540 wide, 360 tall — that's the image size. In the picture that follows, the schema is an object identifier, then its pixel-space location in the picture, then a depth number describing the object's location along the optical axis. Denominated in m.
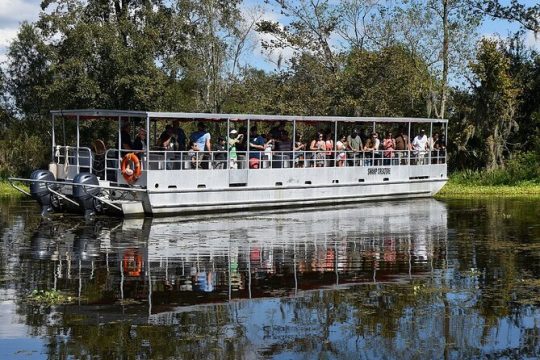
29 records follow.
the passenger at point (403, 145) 30.12
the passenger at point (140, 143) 23.20
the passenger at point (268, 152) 25.84
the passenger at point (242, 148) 25.17
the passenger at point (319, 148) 27.67
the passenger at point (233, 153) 24.92
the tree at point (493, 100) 36.28
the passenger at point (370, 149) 28.80
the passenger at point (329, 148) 28.11
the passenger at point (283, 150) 26.59
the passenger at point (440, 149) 31.65
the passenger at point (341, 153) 28.06
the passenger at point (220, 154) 24.57
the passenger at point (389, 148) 29.53
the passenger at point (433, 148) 31.13
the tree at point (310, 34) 42.60
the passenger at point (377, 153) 28.97
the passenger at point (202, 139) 24.30
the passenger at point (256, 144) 25.84
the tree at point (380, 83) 38.38
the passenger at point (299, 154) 26.47
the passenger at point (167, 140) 23.70
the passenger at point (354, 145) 28.91
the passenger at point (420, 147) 30.83
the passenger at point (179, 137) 24.28
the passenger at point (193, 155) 23.72
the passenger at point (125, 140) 23.62
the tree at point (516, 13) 40.44
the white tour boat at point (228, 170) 22.78
